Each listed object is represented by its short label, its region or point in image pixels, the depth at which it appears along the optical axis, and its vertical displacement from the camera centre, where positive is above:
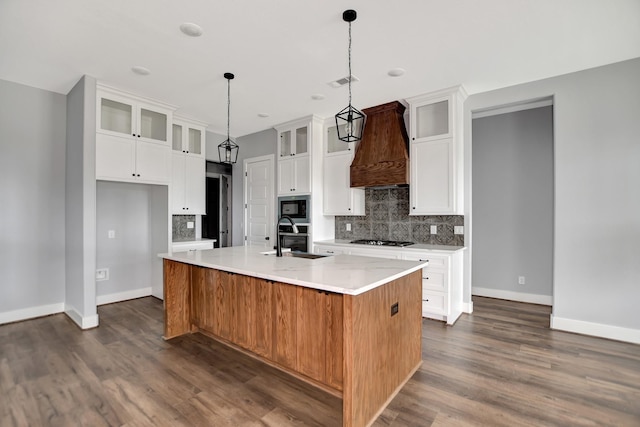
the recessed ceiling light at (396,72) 3.18 +1.50
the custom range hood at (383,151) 4.01 +0.85
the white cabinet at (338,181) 4.60 +0.50
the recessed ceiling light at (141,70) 3.16 +1.52
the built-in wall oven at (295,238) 4.83 -0.40
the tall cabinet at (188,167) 4.73 +0.75
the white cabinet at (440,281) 3.49 -0.79
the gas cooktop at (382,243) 4.11 -0.41
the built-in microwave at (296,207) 4.80 +0.10
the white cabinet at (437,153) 3.70 +0.75
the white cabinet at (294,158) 4.80 +0.90
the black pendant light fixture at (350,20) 2.29 +1.49
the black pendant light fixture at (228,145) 3.22 +0.75
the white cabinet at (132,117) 3.66 +1.26
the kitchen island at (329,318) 1.75 -0.74
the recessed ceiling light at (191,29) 2.46 +1.51
